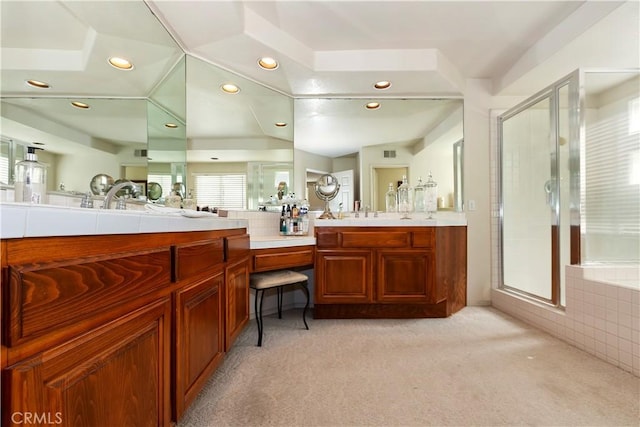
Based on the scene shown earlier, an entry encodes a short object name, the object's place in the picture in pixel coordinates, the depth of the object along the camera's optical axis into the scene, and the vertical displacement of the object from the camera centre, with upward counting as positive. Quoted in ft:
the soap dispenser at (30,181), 3.31 +0.39
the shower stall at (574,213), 5.64 +0.00
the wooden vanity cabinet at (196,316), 3.23 -1.39
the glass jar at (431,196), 9.29 +0.56
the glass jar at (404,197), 9.20 +0.52
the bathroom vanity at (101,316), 1.55 -0.79
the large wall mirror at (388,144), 9.12 +2.27
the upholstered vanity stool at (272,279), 5.98 -1.49
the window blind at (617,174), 8.13 +1.13
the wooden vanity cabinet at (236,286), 4.84 -1.39
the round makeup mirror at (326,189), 8.81 +0.74
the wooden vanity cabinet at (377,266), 7.53 -1.44
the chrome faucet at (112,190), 3.59 +0.29
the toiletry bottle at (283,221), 8.25 -0.25
